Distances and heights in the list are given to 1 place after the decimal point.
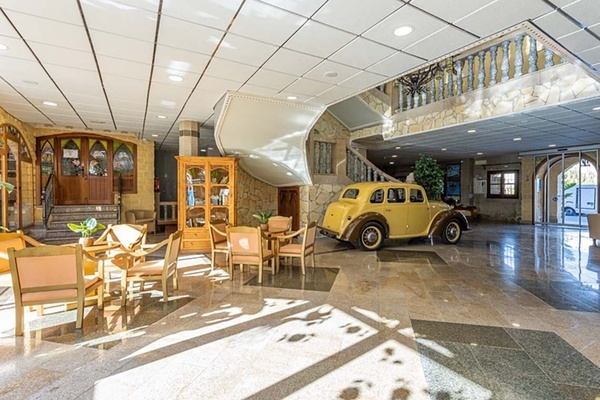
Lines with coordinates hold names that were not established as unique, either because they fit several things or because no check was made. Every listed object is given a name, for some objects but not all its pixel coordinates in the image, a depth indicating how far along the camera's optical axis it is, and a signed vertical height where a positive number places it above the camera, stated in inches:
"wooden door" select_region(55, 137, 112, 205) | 360.2 +34.8
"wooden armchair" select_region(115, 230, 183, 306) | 135.3 -31.1
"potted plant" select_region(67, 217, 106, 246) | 143.8 -13.3
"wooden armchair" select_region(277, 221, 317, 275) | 190.4 -30.7
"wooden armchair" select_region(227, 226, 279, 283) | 173.5 -27.0
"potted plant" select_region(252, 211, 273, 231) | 218.7 -12.2
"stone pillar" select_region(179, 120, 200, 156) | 285.0 +58.1
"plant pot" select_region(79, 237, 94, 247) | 142.9 -19.0
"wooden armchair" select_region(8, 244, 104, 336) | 105.3 -26.6
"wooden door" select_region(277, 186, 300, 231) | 345.1 -4.0
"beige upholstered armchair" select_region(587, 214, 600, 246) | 275.4 -25.4
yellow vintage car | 260.7 -15.5
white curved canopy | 224.1 +56.9
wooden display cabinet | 267.4 +4.0
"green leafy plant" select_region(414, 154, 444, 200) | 324.5 +23.0
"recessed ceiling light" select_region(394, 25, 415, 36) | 123.4 +69.3
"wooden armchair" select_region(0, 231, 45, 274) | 146.7 -19.7
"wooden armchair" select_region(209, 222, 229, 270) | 199.2 -27.7
